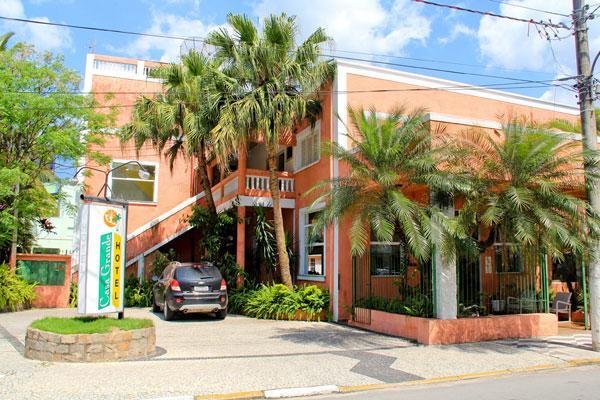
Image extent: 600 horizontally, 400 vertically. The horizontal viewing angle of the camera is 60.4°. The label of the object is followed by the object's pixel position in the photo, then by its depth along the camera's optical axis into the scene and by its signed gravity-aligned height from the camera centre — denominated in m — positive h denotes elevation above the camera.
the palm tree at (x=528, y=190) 9.95 +1.30
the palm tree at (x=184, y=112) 15.96 +4.73
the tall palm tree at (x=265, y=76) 14.35 +5.08
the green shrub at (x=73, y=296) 19.22 -1.55
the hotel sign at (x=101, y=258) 9.70 -0.06
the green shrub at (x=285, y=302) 14.73 -1.35
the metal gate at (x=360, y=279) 14.19 -0.65
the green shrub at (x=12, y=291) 17.03 -1.22
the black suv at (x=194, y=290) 14.05 -0.97
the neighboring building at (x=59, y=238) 31.17 +1.02
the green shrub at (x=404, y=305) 11.70 -1.19
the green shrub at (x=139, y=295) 19.03 -1.47
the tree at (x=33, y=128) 16.29 +4.20
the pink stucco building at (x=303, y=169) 14.88 +3.27
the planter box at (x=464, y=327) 11.07 -1.62
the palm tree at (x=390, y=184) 10.53 +1.55
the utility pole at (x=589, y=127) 10.55 +2.73
